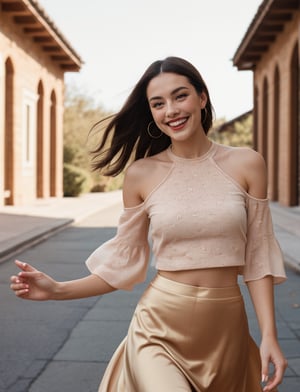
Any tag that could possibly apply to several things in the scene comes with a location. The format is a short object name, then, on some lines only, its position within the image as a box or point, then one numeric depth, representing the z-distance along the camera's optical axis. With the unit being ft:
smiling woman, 8.10
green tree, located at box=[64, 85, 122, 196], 113.91
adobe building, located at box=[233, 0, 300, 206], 73.20
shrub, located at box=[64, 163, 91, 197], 112.37
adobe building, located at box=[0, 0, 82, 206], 73.67
